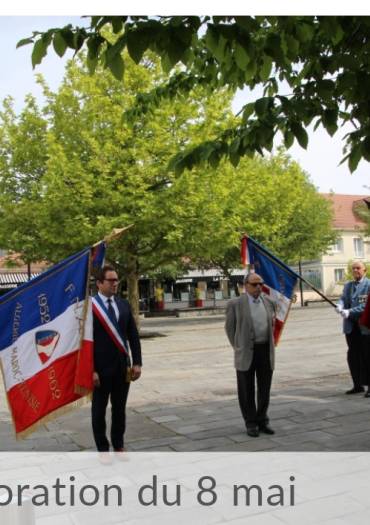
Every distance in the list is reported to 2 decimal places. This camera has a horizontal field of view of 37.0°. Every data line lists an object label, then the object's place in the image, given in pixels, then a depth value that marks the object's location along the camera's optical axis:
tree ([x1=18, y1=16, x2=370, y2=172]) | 3.91
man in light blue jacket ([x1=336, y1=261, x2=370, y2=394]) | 8.36
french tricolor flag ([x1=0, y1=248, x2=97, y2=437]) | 5.41
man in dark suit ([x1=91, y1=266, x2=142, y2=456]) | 5.72
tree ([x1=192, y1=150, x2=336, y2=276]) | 21.52
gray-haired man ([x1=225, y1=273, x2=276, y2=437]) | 6.68
